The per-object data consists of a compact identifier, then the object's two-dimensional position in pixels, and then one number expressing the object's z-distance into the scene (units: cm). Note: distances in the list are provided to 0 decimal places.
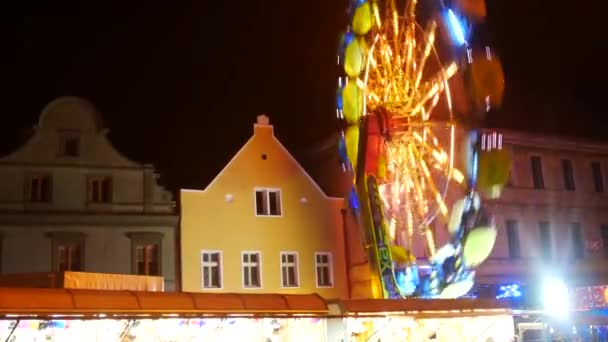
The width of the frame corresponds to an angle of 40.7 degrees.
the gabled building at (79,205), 2631
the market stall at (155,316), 1415
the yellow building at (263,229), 2898
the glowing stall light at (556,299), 2825
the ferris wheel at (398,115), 2480
